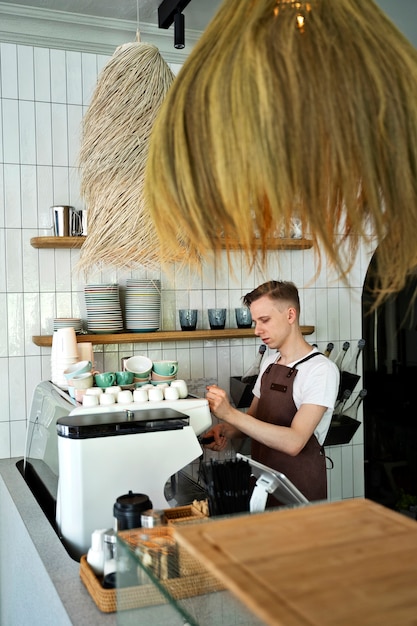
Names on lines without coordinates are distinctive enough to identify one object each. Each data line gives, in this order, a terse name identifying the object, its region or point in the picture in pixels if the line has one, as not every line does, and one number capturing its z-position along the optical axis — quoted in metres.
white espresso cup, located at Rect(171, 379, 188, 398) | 2.29
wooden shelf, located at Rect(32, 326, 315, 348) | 3.21
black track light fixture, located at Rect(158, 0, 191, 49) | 2.96
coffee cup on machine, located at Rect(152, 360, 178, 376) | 2.79
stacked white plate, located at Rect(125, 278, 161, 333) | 3.34
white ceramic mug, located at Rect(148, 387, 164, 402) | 2.21
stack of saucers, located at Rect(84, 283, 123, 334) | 3.26
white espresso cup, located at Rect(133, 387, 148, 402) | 2.18
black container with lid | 1.46
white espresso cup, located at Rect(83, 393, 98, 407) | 2.15
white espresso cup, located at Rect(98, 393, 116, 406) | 2.16
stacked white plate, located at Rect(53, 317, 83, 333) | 3.23
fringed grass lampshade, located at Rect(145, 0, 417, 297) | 0.75
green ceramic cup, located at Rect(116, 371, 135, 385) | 2.48
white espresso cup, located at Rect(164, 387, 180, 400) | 2.24
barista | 2.56
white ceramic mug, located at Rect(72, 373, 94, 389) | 2.41
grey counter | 1.40
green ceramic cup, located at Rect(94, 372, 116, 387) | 2.42
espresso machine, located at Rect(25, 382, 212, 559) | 1.83
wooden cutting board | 0.76
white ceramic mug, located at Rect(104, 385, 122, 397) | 2.22
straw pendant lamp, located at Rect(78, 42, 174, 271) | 1.83
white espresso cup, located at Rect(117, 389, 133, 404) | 2.17
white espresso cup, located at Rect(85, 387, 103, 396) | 2.21
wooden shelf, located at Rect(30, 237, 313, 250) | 3.21
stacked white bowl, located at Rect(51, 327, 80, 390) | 2.98
